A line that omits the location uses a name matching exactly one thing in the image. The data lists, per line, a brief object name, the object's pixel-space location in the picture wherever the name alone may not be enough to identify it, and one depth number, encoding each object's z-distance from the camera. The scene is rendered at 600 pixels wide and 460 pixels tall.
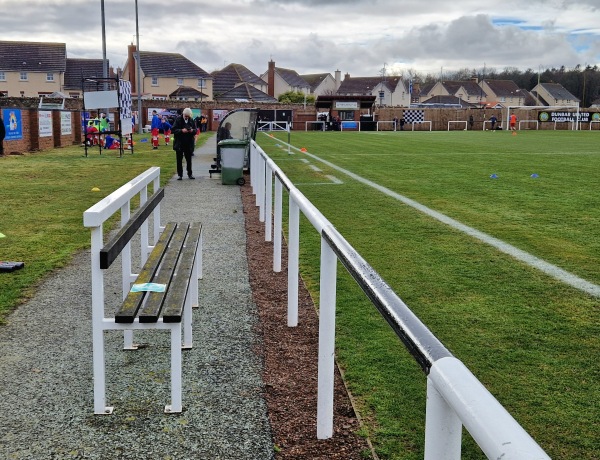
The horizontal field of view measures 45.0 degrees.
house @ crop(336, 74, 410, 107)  128.12
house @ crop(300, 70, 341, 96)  134.12
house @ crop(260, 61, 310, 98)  118.10
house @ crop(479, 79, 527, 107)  140.75
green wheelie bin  16.39
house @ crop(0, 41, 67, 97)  87.69
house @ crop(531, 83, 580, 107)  132.12
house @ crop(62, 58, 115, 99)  88.38
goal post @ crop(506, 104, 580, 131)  66.75
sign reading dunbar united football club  68.44
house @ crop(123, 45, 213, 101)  95.69
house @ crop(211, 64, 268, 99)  109.38
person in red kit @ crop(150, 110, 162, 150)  30.77
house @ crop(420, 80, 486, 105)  142.25
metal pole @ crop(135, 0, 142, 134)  44.79
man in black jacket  17.06
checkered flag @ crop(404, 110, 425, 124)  69.54
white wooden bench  3.84
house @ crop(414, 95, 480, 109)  132.25
